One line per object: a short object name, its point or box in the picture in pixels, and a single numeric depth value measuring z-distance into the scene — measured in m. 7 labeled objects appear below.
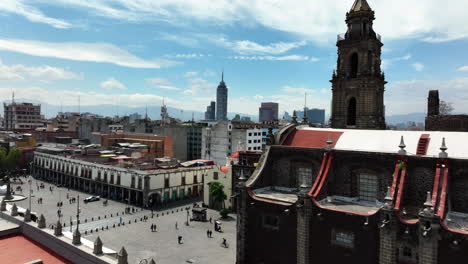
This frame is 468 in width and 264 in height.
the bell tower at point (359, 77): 35.78
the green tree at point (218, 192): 56.00
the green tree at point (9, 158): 85.31
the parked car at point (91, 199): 63.08
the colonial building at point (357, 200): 21.86
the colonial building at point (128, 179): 61.62
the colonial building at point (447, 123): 37.78
